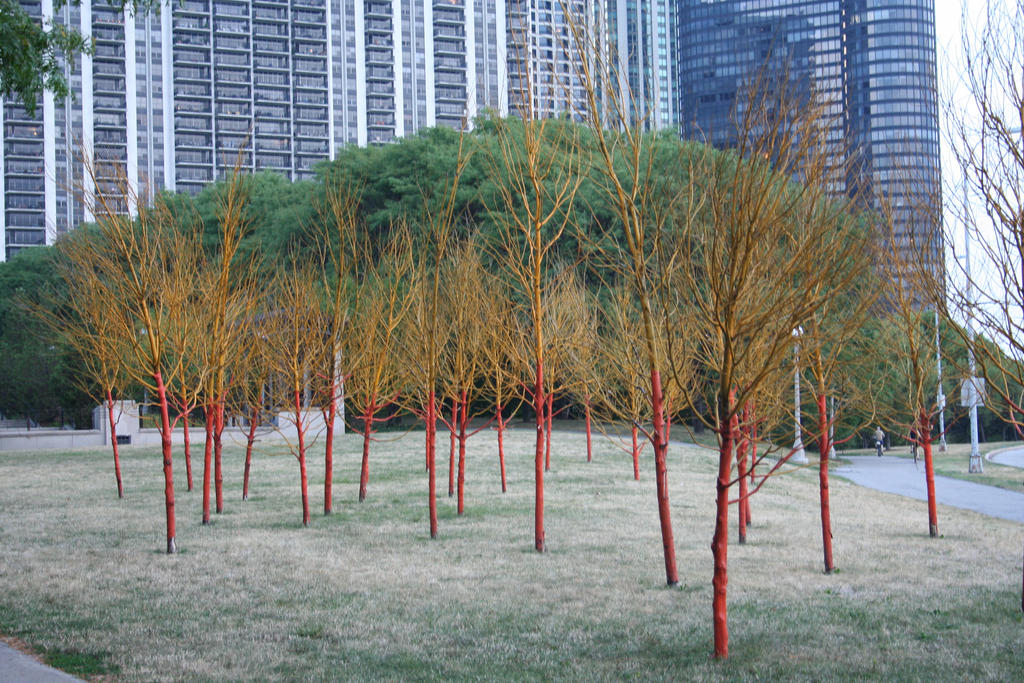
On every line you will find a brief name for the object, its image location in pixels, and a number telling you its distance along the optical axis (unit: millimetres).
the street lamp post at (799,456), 24038
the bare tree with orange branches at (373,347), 15508
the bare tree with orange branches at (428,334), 13328
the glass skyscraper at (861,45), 115188
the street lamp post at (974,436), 24438
